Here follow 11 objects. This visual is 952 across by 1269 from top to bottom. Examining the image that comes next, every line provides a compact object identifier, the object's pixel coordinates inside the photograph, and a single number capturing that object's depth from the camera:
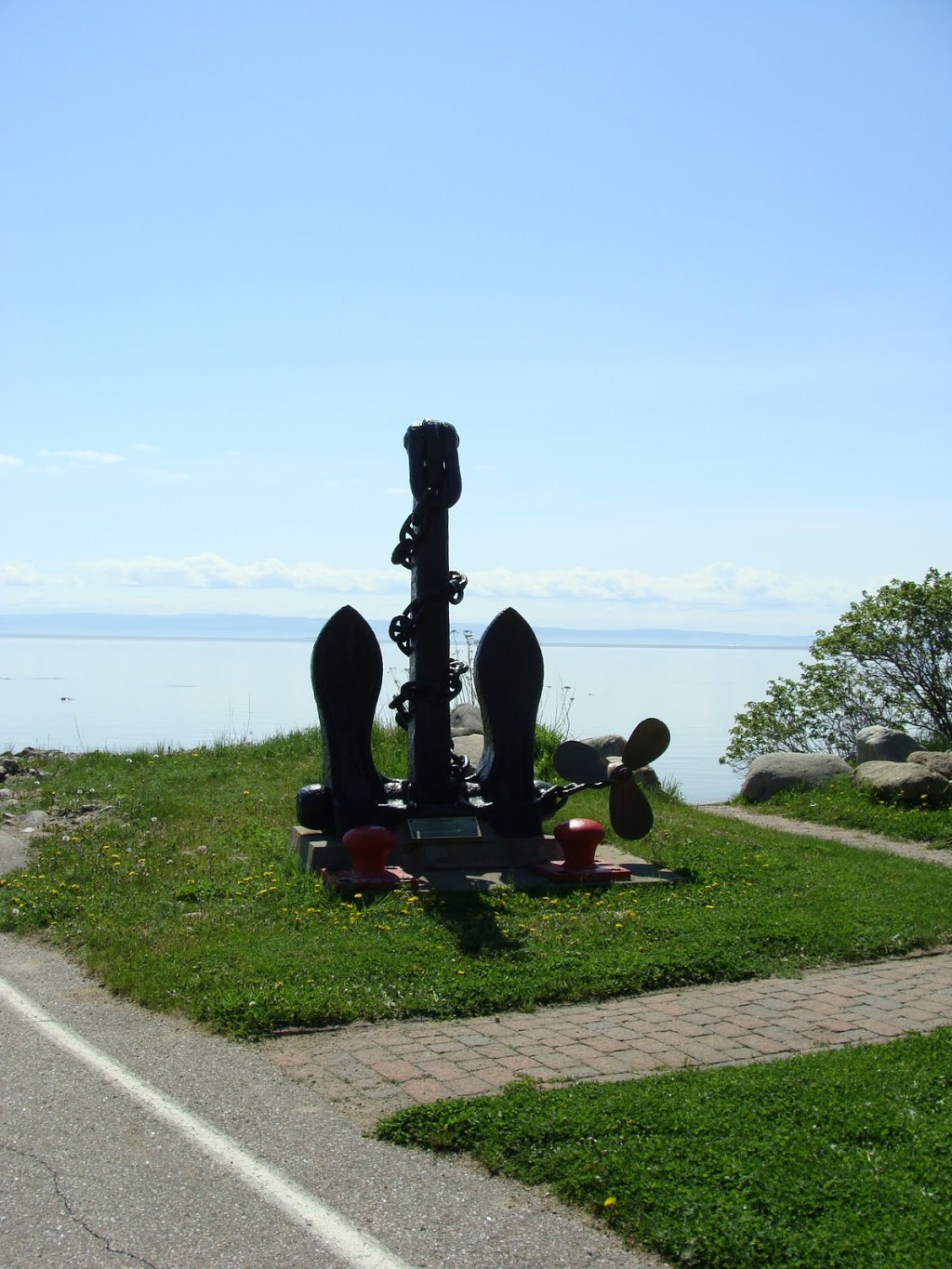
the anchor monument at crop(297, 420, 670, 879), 9.10
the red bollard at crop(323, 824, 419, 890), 8.38
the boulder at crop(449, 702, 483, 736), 16.31
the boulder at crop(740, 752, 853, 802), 14.13
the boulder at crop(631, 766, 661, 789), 14.08
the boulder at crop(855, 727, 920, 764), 14.55
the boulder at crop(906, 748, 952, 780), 13.26
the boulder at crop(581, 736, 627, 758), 15.14
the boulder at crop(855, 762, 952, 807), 12.70
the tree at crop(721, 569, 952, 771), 16.11
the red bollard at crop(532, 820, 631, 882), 8.73
